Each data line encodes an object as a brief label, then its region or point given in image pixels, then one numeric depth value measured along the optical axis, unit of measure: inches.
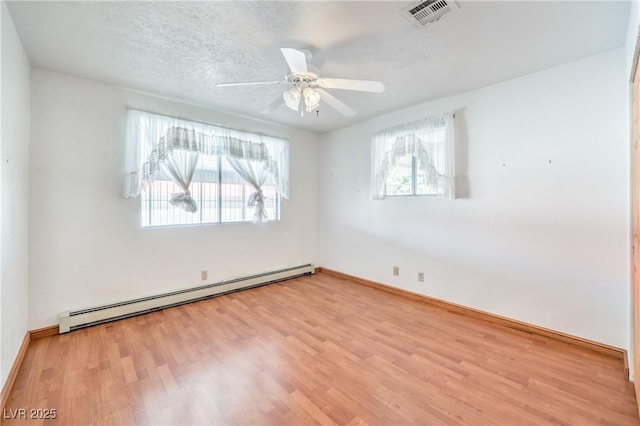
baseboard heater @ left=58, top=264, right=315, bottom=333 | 103.7
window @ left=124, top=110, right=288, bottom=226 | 120.2
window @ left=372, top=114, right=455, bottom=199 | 124.2
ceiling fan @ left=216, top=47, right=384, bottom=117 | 74.5
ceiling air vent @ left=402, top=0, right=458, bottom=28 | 66.4
